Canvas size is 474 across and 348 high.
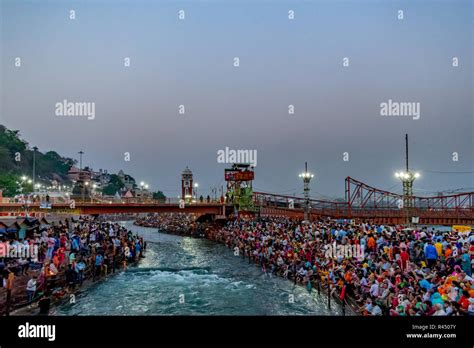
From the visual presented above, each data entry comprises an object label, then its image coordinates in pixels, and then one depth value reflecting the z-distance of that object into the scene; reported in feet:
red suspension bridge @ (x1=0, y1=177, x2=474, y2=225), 141.49
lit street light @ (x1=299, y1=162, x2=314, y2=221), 114.11
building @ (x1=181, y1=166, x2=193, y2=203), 270.26
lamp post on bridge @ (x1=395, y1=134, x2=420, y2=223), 101.99
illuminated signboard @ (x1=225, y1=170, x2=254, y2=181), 196.85
